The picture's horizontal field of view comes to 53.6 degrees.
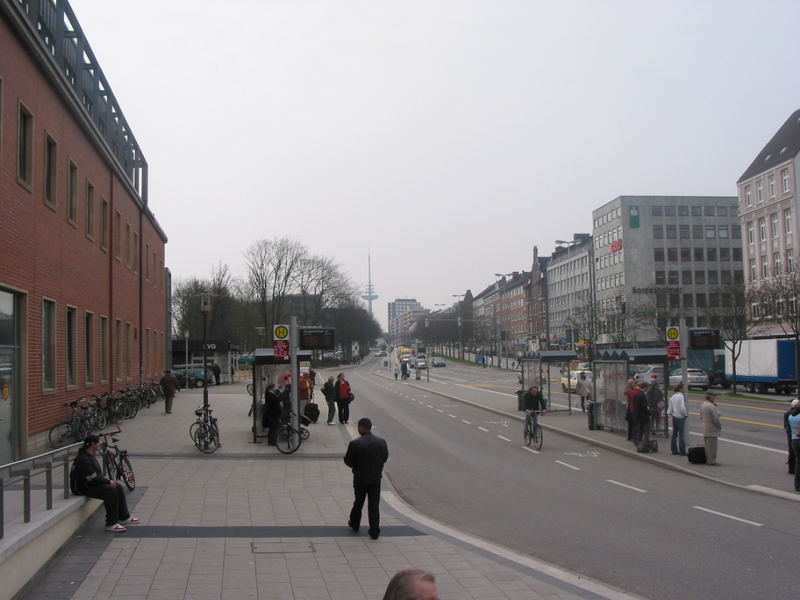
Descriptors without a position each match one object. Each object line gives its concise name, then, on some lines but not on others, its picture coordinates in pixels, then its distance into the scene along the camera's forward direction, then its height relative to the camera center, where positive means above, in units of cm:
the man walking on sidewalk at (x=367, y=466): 972 -145
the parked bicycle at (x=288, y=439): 1811 -203
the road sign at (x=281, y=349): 1972 +3
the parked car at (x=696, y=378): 4946 -243
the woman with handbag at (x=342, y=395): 2650 -155
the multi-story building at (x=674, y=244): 9625 +1186
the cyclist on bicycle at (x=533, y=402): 1988 -147
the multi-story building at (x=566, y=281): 10869 +909
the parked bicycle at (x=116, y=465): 1173 -169
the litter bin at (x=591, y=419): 2461 -239
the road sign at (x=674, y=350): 1948 -25
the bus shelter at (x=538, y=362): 3089 -75
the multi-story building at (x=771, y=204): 6631 +1172
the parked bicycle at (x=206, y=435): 1806 -189
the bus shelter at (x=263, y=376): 2053 -70
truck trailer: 4459 -164
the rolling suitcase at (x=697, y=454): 1673 -243
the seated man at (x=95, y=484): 966 -158
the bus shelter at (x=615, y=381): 2277 -119
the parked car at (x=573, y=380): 4445 -223
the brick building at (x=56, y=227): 1606 +336
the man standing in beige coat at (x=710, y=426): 1623 -178
